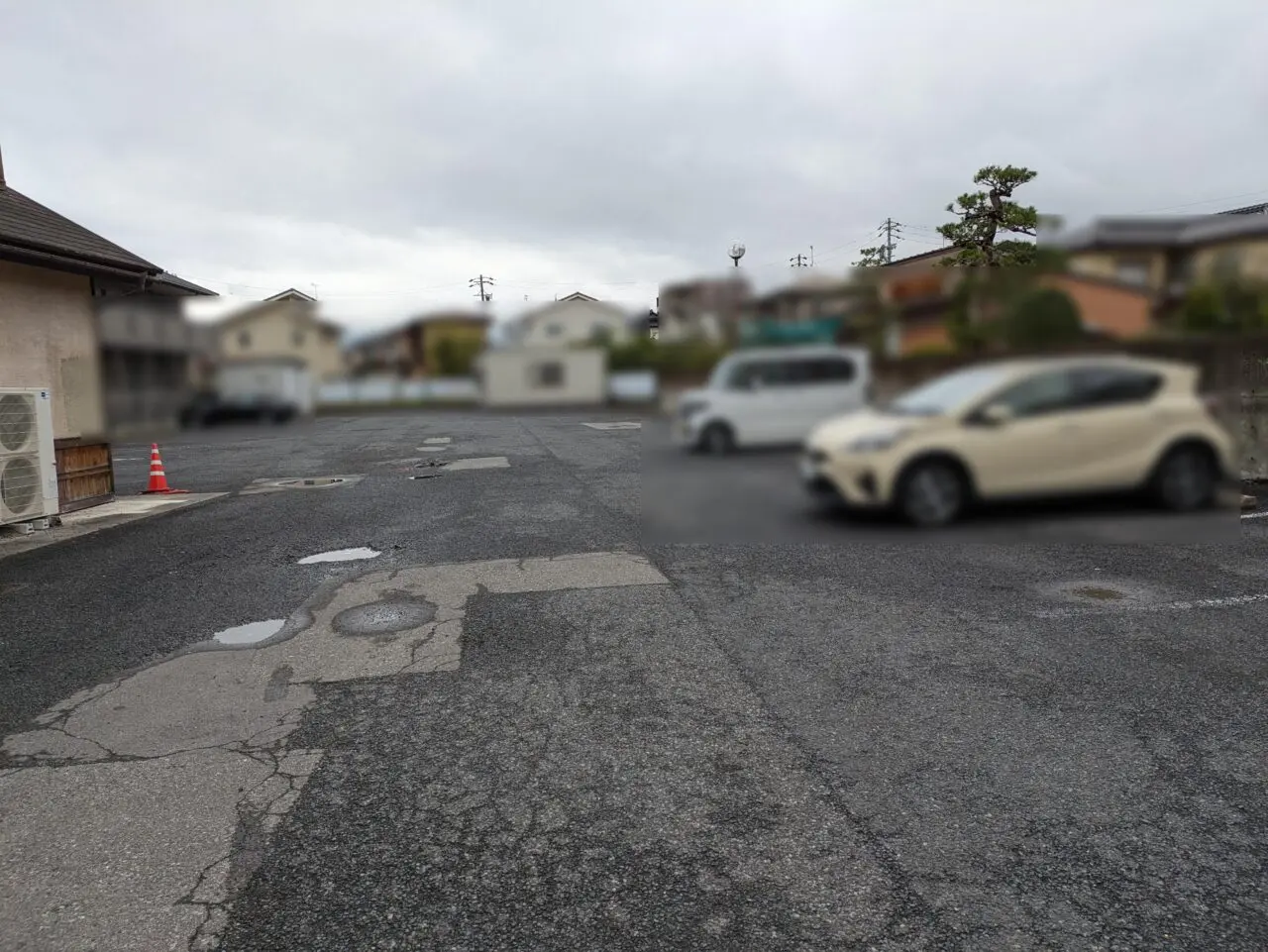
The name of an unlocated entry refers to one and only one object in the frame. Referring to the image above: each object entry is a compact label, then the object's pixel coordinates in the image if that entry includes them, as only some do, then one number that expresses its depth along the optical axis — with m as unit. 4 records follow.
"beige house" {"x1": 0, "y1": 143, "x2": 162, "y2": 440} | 6.32
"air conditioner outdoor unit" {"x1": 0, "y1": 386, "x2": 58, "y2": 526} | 9.66
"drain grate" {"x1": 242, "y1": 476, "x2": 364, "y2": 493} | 13.82
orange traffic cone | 13.03
